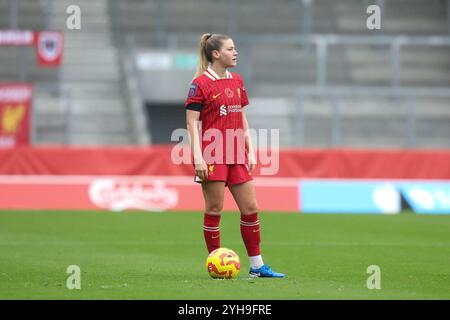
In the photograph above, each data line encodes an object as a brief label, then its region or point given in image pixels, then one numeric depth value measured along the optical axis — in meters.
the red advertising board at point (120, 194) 22.73
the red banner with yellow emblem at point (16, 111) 26.50
